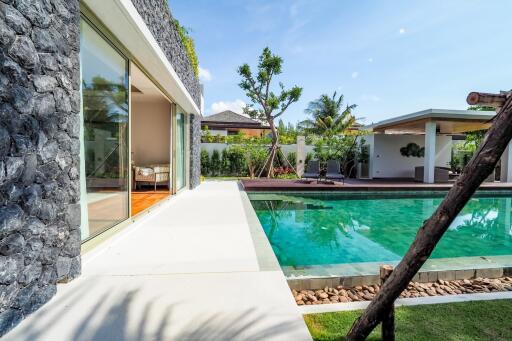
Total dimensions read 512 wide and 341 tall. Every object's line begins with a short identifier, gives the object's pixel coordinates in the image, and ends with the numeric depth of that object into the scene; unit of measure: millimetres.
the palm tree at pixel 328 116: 24016
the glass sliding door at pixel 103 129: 3436
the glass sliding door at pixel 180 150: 8773
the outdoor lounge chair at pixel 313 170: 12691
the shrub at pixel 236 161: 15977
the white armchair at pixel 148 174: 8898
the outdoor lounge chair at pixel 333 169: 12784
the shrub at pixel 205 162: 15960
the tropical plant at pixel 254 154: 15672
